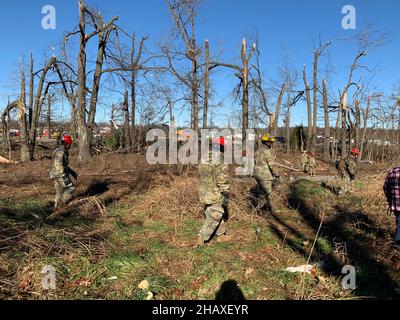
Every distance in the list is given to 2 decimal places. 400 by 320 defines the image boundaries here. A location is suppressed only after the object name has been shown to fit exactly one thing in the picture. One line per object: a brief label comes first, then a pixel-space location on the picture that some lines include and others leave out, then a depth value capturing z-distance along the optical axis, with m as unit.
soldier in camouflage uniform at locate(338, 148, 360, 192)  10.95
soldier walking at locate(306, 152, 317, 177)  17.36
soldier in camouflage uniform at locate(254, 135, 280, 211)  8.25
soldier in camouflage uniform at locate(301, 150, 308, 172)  17.34
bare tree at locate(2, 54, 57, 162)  19.55
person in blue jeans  4.77
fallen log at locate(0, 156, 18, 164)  19.21
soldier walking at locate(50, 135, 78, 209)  8.16
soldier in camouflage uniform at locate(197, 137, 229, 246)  5.98
